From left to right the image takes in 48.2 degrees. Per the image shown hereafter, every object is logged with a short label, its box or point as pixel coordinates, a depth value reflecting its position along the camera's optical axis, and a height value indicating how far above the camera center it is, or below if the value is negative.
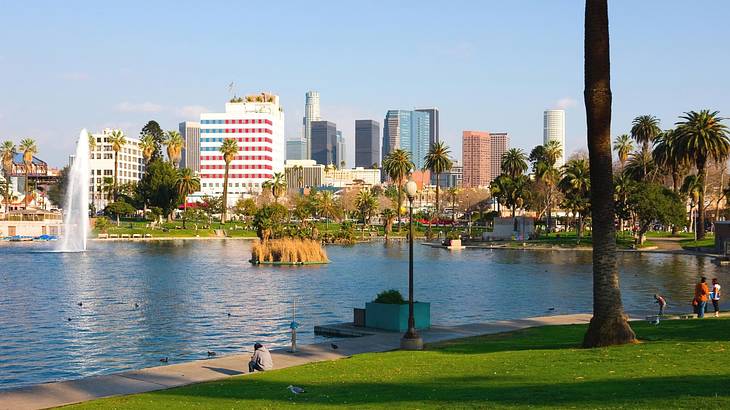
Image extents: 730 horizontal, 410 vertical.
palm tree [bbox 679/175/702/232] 123.12 +5.84
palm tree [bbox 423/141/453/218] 179.88 +13.91
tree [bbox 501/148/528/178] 181.50 +13.43
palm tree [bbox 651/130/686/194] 115.31 +10.49
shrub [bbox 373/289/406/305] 36.16 -3.37
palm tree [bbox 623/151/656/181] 150.38 +10.15
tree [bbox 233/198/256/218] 192.50 +3.21
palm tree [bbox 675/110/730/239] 110.69 +11.59
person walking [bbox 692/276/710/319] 36.69 -3.32
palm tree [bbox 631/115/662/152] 158.50 +18.34
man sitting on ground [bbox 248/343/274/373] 26.02 -4.46
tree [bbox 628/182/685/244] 119.88 +2.82
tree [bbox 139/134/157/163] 198.88 +17.84
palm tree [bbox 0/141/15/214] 188.75 +5.19
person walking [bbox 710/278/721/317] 38.06 -3.35
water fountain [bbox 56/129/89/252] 122.56 +2.80
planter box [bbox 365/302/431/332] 35.41 -4.13
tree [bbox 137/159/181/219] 176.62 +7.50
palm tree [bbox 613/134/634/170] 175.88 +16.73
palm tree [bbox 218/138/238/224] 188.12 +16.32
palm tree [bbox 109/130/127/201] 189.50 +18.66
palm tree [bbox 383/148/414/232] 177.88 +12.69
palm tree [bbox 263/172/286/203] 188.50 +8.50
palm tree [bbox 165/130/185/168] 197.12 +18.17
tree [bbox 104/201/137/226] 180.62 +2.80
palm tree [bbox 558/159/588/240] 137.75 +6.72
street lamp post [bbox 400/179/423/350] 29.58 -4.04
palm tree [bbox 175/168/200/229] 178.50 +8.53
